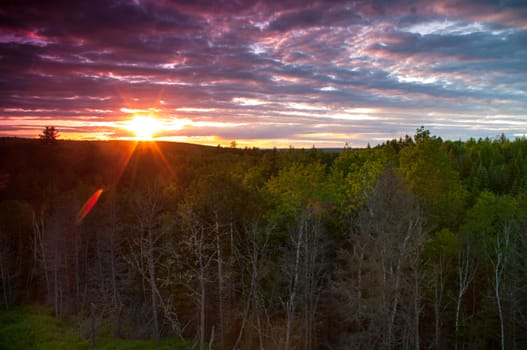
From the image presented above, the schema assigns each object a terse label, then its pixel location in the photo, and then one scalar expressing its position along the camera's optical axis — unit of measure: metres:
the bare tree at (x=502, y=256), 21.71
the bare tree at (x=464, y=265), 23.88
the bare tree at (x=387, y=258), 20.31
